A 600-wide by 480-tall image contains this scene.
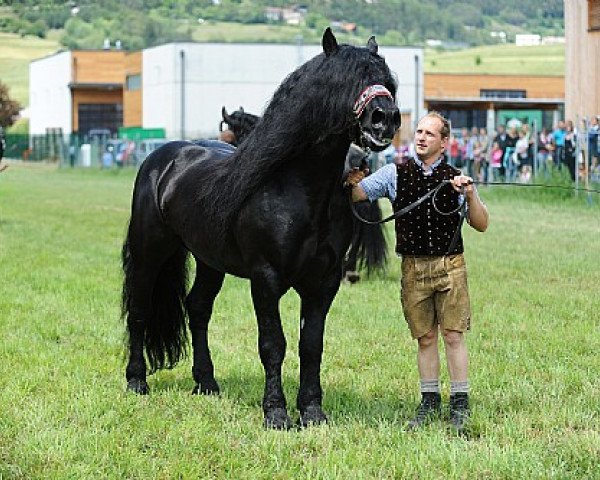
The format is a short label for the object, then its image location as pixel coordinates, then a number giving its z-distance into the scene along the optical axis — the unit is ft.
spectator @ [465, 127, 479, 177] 111.45
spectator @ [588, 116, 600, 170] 83.14
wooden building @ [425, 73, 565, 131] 191.70
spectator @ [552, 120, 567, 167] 90.58
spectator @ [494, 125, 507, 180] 103.74
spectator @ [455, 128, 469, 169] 115.03
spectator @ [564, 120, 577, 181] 86.99
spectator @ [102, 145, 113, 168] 203.00
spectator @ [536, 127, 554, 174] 94.53
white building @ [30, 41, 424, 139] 220.43
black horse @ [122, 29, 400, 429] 20.61
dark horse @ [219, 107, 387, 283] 36.94
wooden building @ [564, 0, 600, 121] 96.94
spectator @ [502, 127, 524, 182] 100.58
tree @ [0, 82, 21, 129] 339.77
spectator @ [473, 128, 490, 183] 108.99
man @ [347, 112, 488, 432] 21.81
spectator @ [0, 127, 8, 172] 76.74
